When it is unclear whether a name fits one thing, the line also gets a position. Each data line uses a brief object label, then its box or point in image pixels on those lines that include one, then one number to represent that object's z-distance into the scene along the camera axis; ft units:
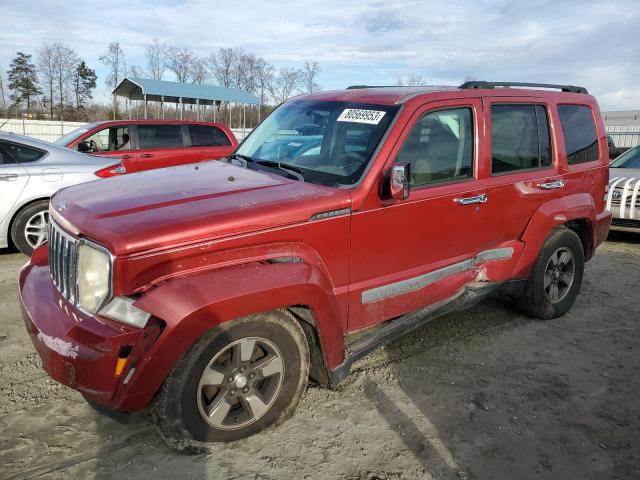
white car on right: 24.36
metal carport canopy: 78.69
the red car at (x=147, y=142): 28.86
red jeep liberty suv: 7.96
